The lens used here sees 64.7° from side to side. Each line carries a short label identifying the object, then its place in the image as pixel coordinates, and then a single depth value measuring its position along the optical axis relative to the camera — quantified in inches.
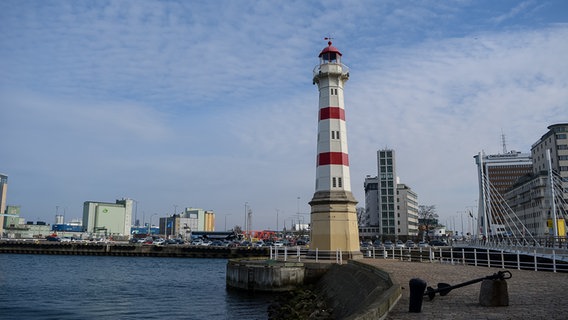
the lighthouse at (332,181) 1444.4
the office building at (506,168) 6124.0
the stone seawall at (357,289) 449.1
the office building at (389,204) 5403.5
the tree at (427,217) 5709.2
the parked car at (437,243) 3545.8
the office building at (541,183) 4119.3
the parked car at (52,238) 5510.8
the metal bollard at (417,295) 459.2
